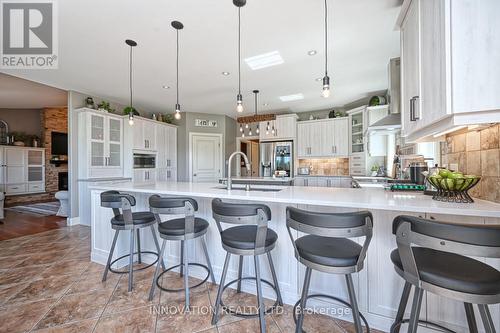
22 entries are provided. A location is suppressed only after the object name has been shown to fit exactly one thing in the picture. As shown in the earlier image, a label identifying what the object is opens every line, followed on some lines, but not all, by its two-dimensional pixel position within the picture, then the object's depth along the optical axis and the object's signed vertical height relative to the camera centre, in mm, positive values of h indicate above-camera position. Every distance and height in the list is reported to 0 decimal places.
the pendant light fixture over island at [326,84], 1981 +741
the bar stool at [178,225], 1760 -518
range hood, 2643 +799
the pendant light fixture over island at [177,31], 2342 +1523
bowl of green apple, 1336 -125
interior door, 6203 +233
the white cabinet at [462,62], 1079 +533
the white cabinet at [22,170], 6461 -123
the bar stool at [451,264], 844 -486
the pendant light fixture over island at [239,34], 2025 +1513
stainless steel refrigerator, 5770 +205
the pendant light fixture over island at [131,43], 2670 +1520
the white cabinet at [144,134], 5082 +769
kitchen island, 1359 -672
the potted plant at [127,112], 4896 +1239
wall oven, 5203 +117
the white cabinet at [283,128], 5738 +993
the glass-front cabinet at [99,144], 4363 +450
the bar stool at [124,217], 2098 -525
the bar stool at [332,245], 1147 -511
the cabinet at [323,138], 5262 +688
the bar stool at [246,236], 1441 -521
